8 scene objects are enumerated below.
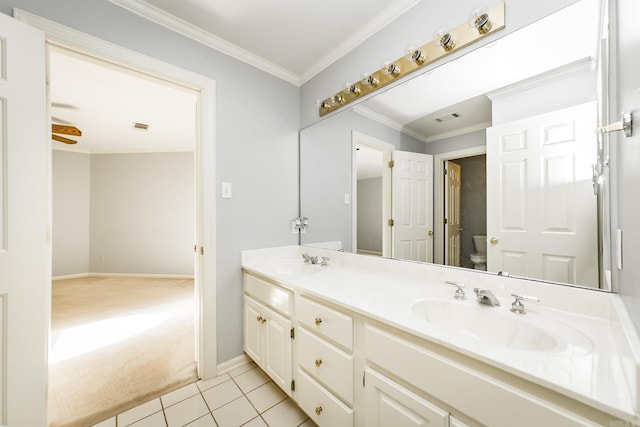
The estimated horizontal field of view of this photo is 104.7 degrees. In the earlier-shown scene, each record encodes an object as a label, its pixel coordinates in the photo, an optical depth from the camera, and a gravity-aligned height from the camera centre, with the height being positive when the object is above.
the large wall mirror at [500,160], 0.95 +0.26
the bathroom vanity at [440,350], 0.59 -0.44
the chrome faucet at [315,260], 1.90 -0.37
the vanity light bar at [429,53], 1.13 +0.87
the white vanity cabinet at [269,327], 1.43 -0.74
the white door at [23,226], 1.08 -0.05
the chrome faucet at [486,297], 1.01 -0.35
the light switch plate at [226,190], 1.85 +0.18
